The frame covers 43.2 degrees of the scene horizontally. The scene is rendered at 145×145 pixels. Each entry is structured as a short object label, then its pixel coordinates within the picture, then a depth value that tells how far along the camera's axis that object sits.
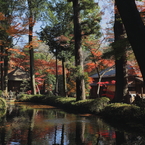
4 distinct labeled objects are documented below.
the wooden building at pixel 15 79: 28.78
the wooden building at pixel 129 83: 21.23
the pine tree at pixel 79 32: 13.64
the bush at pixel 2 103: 11.26
